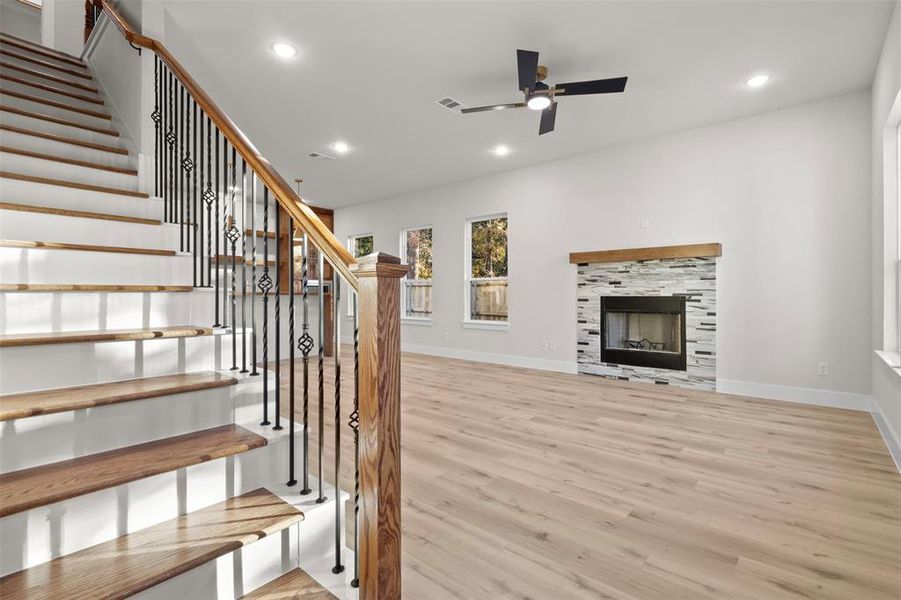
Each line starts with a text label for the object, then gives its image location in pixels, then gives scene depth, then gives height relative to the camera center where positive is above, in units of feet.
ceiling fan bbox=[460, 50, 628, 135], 10.04 +5.43
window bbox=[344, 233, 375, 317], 29.14 +3.73
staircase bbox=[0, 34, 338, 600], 3.76 -1.52
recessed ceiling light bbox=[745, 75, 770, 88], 12.12 +6.29
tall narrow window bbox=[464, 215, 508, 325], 22.07 +1.51
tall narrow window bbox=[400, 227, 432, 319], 25.57 +1.49
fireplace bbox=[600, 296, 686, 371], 16.22 -1.33
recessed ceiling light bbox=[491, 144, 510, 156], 17.93 +6.37
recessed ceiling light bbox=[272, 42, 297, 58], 10.73 +6.38
